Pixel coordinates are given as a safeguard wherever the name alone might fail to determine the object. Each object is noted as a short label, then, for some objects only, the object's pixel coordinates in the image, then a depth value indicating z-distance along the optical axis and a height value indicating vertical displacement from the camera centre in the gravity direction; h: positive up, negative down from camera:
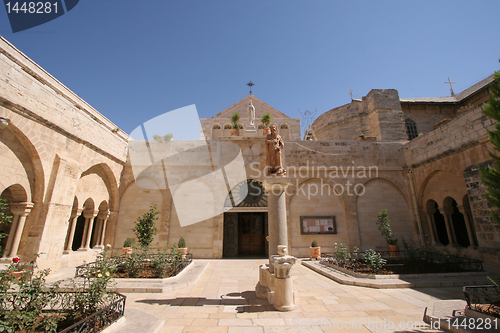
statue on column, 6.66 +2.24
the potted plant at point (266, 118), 18.42 +8.89
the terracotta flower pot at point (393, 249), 11.68 -0.56
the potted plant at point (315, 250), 12.43 -0.72
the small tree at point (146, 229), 9.60 +0.23
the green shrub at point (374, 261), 8.26 -0.84
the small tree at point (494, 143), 4.68 +1.85
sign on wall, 13.42 +0.64
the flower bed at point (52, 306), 3.25 -1.11
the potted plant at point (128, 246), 11.55 -0.54
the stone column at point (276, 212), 6.05 +0.62
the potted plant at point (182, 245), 11.88 -0.47
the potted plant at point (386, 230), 11.38 +0.31
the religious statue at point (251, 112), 19.88 +10.08
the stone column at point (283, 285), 5.05 -1.02
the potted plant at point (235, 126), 15.61 +7.61
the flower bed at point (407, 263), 8.39 -0.99
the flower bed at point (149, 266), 7.79 -1.06
